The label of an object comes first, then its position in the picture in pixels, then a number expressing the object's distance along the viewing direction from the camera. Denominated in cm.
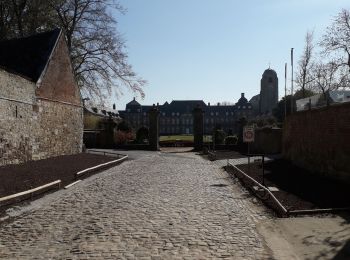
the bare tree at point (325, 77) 3892
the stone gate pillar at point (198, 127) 4788
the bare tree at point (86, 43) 4069
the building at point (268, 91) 11838
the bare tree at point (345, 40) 3716
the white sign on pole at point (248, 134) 2028
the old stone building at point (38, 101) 2014
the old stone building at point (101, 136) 4700
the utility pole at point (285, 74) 3422
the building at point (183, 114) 15050
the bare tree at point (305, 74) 4675
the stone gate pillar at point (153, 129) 4622
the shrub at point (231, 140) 4852
